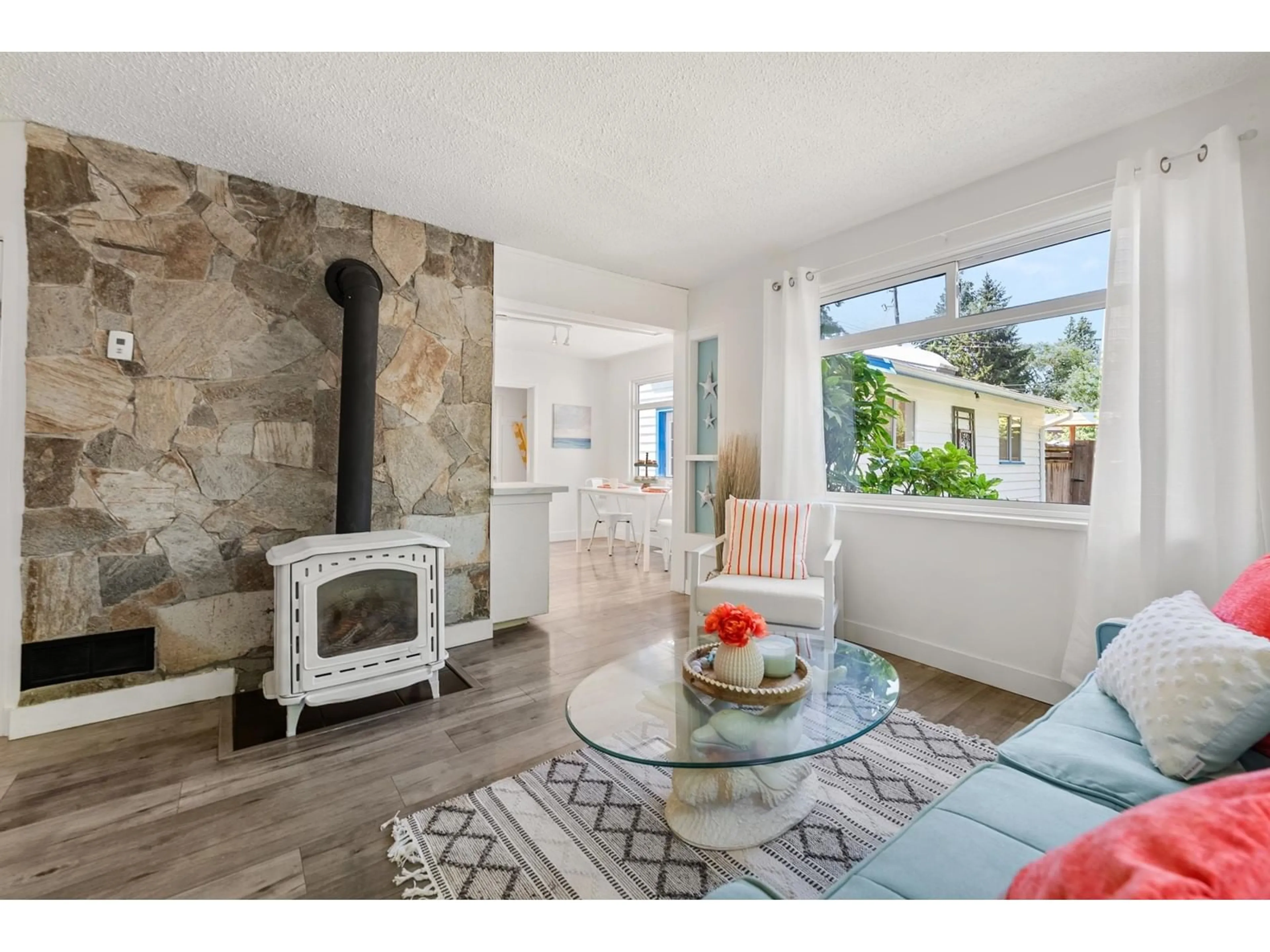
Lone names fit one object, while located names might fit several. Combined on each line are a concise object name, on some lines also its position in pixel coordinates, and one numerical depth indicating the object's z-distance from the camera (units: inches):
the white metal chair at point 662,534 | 220.2
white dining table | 221.1
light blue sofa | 35.1
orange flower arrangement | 62.4
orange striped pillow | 119.3
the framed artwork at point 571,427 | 282.8
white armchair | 103.4
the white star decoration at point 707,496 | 170.9
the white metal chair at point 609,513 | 243.3
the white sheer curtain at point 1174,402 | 76.9
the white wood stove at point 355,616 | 85.1
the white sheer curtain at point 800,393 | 135.7
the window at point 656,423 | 271.4
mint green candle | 65.0
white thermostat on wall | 92.5
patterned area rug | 55.0
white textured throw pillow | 42.8
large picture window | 100.6
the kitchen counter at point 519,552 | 137.0
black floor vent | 87.8
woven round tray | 61.0
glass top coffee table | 54.6
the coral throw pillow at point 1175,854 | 20.3
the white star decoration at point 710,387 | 169.2
